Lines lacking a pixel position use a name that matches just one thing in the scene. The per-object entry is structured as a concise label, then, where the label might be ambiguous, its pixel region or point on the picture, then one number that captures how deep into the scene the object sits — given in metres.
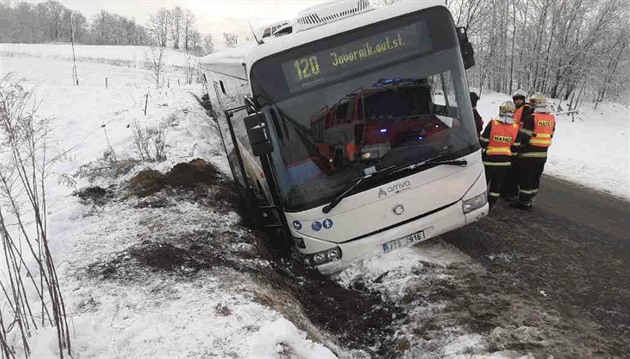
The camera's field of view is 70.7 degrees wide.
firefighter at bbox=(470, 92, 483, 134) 6.87
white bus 4.74
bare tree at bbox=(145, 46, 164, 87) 23.11
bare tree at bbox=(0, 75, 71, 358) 3.05
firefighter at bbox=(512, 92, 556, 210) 7.18
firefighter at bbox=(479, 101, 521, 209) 6.88
